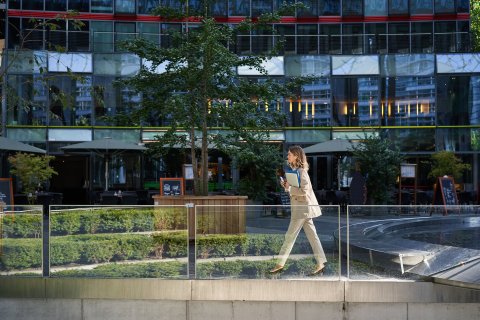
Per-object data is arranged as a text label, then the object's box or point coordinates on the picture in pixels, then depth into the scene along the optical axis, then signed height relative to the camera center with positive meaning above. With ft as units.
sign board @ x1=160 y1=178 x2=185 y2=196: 79.87 -0.46
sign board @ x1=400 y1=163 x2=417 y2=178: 86.66 +1.08
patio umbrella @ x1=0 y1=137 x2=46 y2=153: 79.23 +4.03
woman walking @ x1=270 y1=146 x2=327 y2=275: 31.45 -2.19
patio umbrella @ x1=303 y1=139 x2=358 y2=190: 89.30 +3.97
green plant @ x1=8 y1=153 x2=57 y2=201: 81.00 +1.41
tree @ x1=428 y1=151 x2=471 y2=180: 98.99 +1.72
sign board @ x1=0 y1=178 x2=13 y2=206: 71.00 -0.73
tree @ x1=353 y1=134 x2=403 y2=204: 85.10 +1.42
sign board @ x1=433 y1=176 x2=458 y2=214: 83.05 -1.45
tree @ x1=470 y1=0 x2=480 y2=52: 173.73 +37.40
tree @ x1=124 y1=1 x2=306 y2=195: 55.93 +7.10
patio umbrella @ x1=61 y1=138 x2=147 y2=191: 87.36 +4.16
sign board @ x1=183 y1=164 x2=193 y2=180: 87.25 +1.12
